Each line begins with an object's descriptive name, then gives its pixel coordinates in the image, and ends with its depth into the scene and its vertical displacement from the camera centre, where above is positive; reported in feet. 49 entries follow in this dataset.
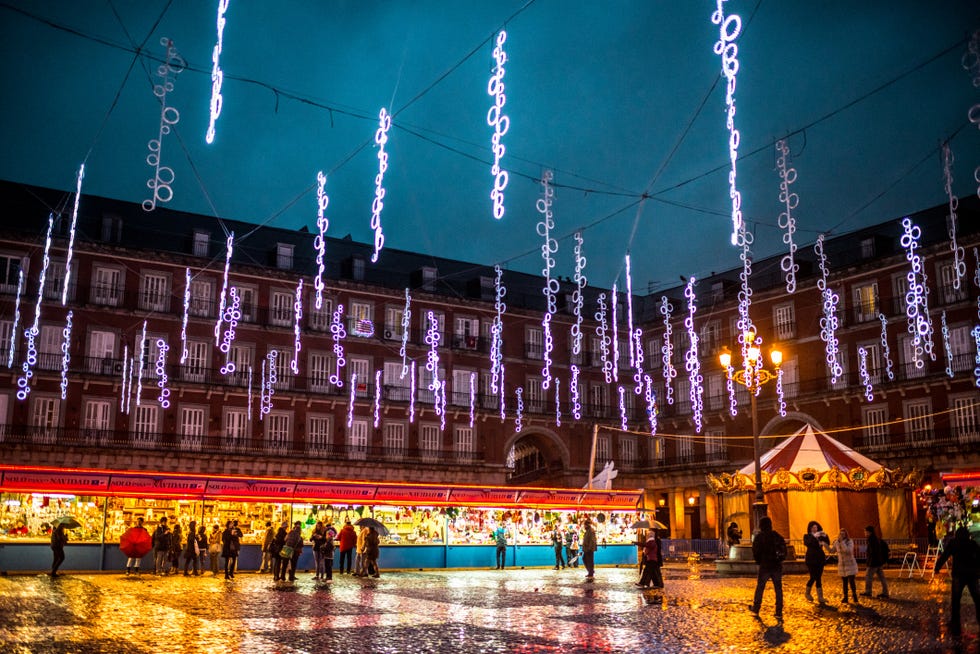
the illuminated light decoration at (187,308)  123.13 +28.11
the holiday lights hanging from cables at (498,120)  42.73 +19.12
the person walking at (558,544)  91.33 -2.01
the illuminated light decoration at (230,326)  123.95 +26.06
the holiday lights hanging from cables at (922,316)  115.93 +25.54
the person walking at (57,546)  67.05 -1.39
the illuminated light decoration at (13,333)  111.24 +23.01
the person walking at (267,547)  77.74 -1.81
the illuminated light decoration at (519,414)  145.18 +16.59
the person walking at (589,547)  75.35 -1.98
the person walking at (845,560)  51.96 -2.14
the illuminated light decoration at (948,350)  115.14 +20.84
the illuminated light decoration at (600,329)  153.89 +32.00
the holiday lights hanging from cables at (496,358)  136.88 +24.15
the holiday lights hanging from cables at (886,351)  123.54 +22.17
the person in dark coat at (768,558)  43.86 -1.67
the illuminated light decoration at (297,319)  123.67 +27.47
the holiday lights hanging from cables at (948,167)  51.47 +19.37
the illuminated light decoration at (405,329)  127.24 +27.16
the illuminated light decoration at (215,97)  41.04 +18.49
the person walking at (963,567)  35.40 -1.73
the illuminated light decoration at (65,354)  114.10 +20.80
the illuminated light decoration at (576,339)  151.02 +29.18
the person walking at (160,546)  74.23 -1.59
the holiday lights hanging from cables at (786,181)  55.67 +20.85
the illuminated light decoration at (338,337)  131.58 +26.15
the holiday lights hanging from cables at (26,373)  108.71 +18.05
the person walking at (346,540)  78.33 -1.29
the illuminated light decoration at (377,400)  133.69 +17.45
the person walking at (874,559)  54.19 -2.16
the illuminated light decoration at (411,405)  136.15 +16.86
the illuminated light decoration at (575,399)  148.82 +19.82
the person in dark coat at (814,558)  50.88 -1.96
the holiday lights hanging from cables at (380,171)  47.62 +18.33
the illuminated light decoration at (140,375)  119.75 +18.92
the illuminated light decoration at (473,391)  141.29 +19.76
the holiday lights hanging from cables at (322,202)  59.31 +20.18
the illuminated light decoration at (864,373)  125.50 +19.73
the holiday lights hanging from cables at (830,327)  127.13 +26.19
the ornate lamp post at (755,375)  70.95 +11.40
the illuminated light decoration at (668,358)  152.46 +26.71
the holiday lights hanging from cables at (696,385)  144.56 +21.12
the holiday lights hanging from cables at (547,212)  57.52 +18.99
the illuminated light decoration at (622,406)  151.43 +18.75
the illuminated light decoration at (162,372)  121.80 +19.58
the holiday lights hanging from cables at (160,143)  43.54 +18.84
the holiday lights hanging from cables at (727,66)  36.81 +18.61
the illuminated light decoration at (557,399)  146.46 +19.44
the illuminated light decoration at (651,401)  150.41 +19.67
